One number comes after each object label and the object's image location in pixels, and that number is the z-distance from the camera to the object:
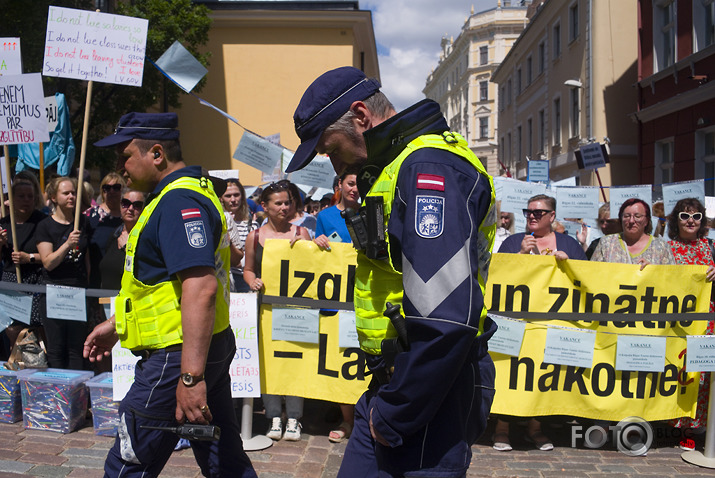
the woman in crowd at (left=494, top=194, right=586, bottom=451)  5.32
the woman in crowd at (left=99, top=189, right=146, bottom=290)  5.67
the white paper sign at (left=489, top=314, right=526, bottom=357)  5.18
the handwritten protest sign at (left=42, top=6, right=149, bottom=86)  5.80
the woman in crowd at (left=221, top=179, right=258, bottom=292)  7.16
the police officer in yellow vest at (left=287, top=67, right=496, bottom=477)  1.78
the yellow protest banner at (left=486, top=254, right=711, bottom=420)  5.20
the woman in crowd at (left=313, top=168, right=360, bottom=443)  5.32
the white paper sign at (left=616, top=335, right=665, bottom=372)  5.11
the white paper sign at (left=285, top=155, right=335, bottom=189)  8.21
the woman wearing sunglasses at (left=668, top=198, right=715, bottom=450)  5.68
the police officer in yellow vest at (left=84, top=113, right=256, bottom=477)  2.66
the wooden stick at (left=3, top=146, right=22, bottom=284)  5.48
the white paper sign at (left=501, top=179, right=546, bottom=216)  7.90
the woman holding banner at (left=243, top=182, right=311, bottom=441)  5.33
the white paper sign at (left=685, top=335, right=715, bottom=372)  4.98
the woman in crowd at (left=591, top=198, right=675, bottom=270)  5.68
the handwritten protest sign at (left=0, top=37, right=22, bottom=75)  6.16
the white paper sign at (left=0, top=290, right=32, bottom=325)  5.73
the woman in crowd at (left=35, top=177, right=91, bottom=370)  5.69
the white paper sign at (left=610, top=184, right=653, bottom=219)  7.64
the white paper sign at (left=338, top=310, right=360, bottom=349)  5.25
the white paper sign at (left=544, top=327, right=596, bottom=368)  5.15
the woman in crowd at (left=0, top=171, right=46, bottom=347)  5.78
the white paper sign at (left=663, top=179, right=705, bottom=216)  7.46
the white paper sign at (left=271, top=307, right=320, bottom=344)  5.30
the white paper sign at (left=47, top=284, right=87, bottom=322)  5.52
